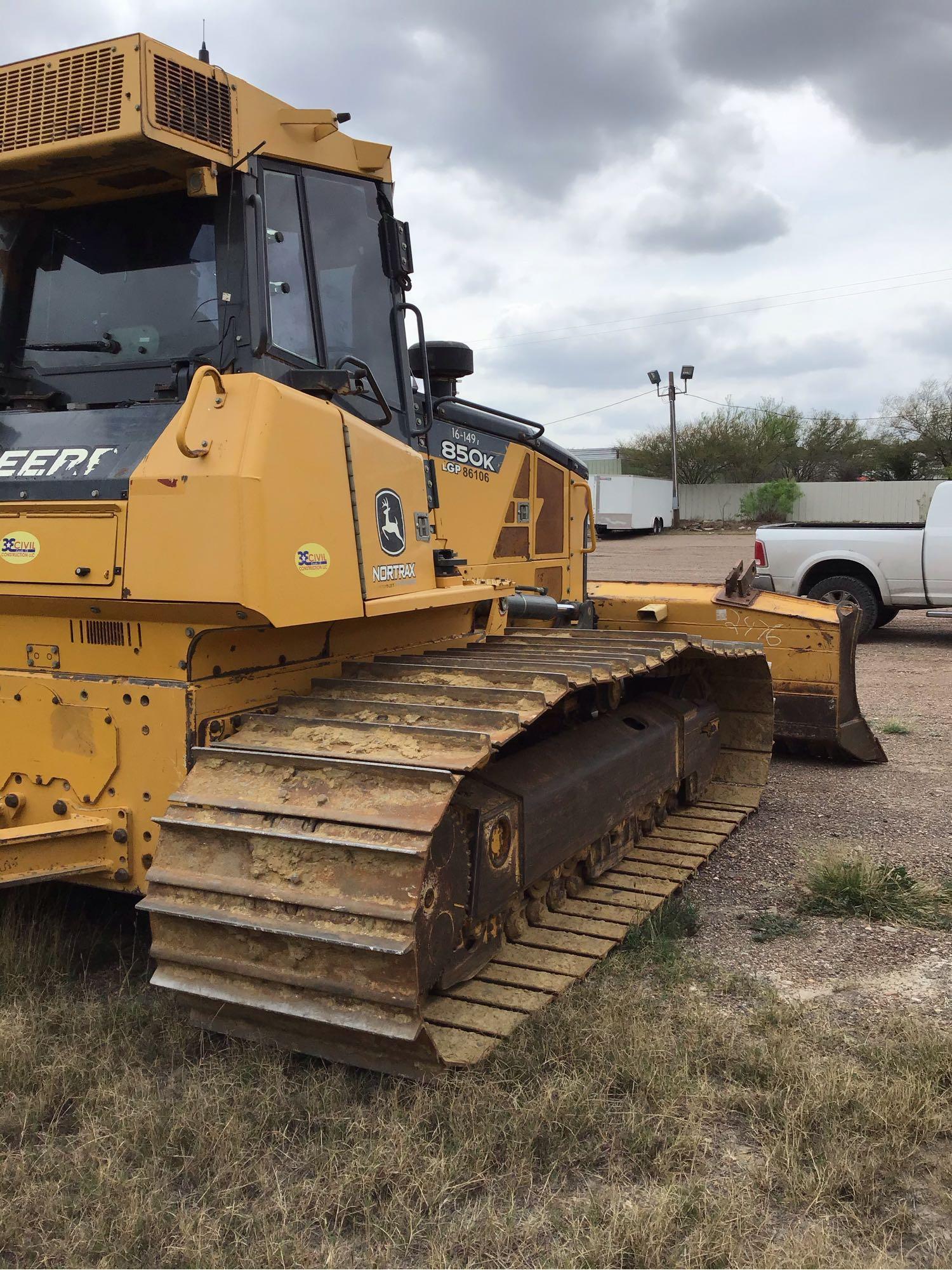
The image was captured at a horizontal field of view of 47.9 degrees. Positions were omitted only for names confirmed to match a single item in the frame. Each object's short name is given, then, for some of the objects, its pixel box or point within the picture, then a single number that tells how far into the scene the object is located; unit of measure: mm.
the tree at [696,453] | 47156
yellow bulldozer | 2973
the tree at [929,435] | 45000
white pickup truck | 12945
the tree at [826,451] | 48000
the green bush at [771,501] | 40344
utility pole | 41812
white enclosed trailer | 35531
